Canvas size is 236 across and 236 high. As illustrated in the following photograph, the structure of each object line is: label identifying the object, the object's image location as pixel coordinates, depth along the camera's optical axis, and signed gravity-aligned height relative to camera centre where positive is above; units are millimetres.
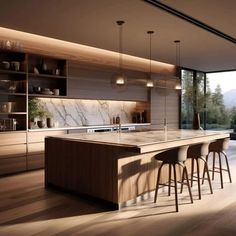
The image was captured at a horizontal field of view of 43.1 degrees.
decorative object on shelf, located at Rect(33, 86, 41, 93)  6134 +615
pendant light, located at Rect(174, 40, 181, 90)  6281 +1671
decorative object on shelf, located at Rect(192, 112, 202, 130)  6426 -85
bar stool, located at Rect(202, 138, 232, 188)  4895 -439
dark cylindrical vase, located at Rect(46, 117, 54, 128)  6418 -50
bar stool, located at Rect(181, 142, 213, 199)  4268 -462
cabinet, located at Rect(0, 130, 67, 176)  5531 -609
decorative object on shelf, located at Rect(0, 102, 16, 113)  5605 +244
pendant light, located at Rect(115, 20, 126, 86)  4898 +695
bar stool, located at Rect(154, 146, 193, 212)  3836 -478
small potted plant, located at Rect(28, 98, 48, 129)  6109 +144
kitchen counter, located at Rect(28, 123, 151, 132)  6055 -170
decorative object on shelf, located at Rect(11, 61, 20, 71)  5754 +1058
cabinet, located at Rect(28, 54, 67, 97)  6156 +920
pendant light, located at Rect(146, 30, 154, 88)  5536 +1618
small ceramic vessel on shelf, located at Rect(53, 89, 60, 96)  6422 +596
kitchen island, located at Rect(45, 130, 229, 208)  3777 -597
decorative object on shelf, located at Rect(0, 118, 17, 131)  5597 -78
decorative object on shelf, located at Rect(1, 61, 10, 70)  5617 +1034
